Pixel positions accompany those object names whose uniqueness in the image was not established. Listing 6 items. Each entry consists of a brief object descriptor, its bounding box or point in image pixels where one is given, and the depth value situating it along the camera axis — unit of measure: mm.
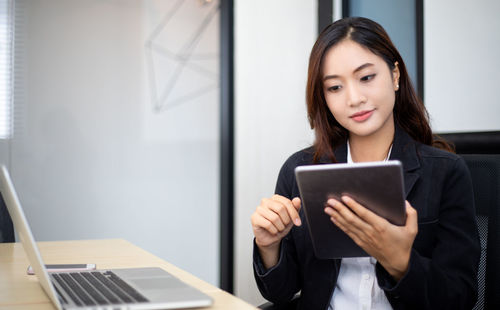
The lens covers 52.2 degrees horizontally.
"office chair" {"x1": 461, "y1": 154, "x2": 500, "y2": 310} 1113
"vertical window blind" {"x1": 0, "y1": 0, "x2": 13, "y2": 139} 2311
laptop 714
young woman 1086
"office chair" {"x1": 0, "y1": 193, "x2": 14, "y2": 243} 1624
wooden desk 821
